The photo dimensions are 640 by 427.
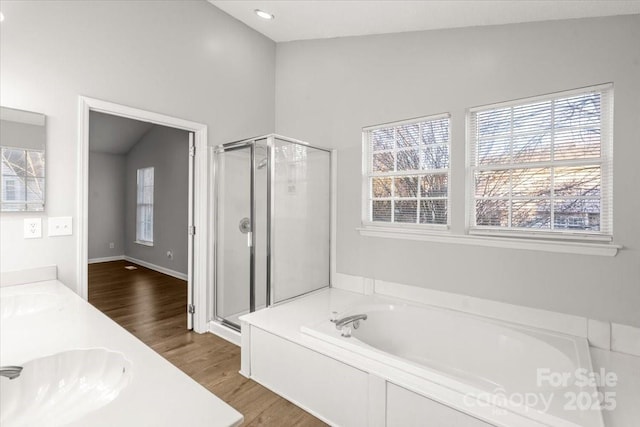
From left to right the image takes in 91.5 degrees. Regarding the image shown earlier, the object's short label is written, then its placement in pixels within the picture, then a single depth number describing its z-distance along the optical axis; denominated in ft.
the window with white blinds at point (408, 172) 8.34
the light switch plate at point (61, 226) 6.66
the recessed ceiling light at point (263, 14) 9.32
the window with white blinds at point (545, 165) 6.35
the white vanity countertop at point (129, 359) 2.17
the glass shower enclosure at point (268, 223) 8.66
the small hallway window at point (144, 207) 18.86
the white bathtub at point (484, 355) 4.29
